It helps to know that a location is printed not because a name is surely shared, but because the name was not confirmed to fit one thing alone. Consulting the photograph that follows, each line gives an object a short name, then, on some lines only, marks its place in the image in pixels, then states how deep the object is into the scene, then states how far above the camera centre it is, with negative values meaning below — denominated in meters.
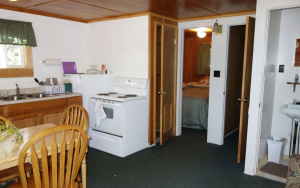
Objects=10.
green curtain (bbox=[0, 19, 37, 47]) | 3.50 +0.51
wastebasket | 3.39 -1.18
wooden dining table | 1.66 -0.63
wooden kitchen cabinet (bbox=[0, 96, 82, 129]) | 3.24 -0.66
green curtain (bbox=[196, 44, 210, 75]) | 7.38 +0.23
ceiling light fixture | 6.03 +0.86
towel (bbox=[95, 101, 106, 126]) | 3.72 -0.72
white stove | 3.59 -0.84
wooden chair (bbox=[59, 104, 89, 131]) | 2.37 -0.57
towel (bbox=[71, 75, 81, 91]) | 4.07 -0.25
